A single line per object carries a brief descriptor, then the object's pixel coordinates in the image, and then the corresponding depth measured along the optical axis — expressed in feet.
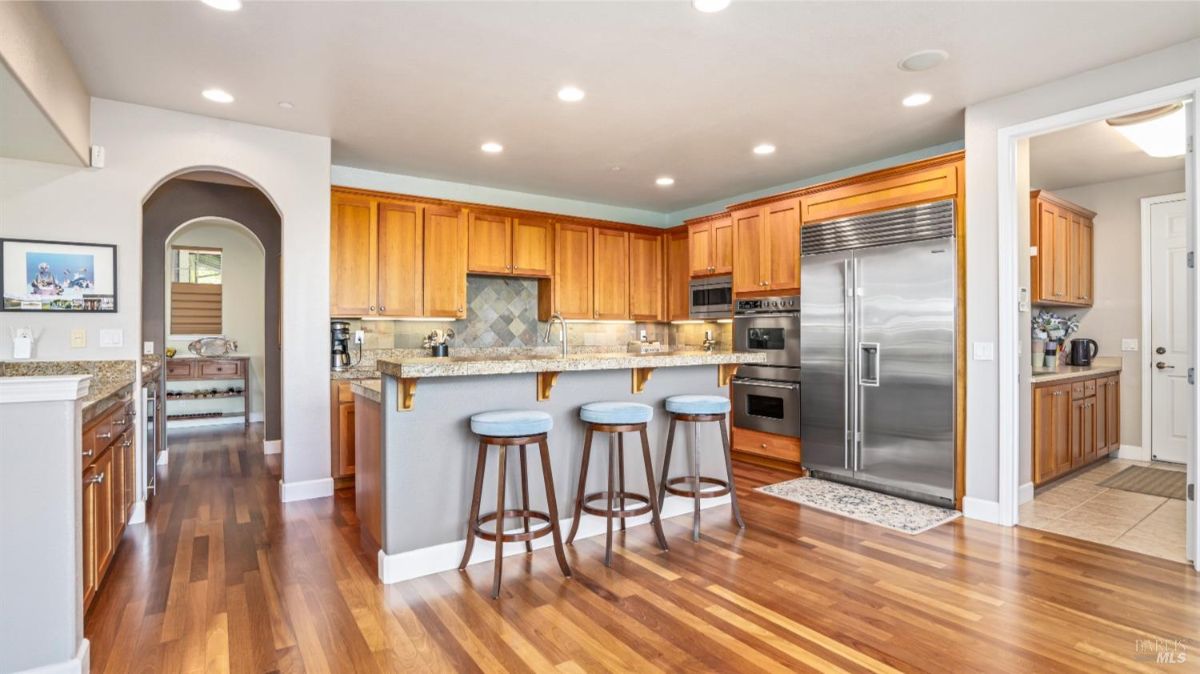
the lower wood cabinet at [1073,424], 14.33
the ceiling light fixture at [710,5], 8.48
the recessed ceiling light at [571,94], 11.60
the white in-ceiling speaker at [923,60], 10.13
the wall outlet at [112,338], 11.91
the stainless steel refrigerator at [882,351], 13.23
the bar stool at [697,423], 11.18
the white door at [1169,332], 17.19
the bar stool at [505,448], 9.09
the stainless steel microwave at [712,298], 19.15
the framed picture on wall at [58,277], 11.24
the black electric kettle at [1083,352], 18.04
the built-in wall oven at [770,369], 16.66
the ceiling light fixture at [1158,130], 12.23
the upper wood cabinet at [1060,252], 16.03
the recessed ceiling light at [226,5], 8.47
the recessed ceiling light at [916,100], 11.99
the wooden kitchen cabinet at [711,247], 19.20
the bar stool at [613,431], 10.14
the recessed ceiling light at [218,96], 11.64
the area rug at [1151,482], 14.49
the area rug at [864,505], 12.25
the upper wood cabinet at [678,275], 21.89
